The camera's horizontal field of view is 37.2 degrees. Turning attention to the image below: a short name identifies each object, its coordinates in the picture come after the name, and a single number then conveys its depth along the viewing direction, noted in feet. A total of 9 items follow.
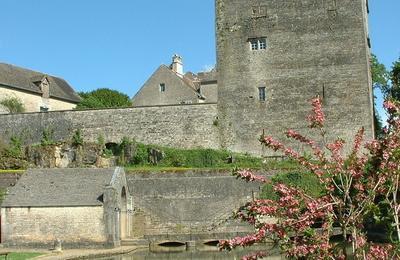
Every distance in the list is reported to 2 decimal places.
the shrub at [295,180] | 113.39
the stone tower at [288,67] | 131.44
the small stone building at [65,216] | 103.40
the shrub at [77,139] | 138.74
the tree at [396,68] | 147.60
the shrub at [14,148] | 138.21
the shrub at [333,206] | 25.77
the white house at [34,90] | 175.32
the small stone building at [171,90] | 184.44
